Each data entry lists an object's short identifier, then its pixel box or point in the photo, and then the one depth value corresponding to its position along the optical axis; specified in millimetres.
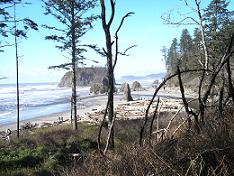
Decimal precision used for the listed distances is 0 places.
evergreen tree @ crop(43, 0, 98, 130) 17104
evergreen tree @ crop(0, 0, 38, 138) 10171
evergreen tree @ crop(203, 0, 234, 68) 22834
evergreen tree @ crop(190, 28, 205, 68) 18470
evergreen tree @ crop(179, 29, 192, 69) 59262
